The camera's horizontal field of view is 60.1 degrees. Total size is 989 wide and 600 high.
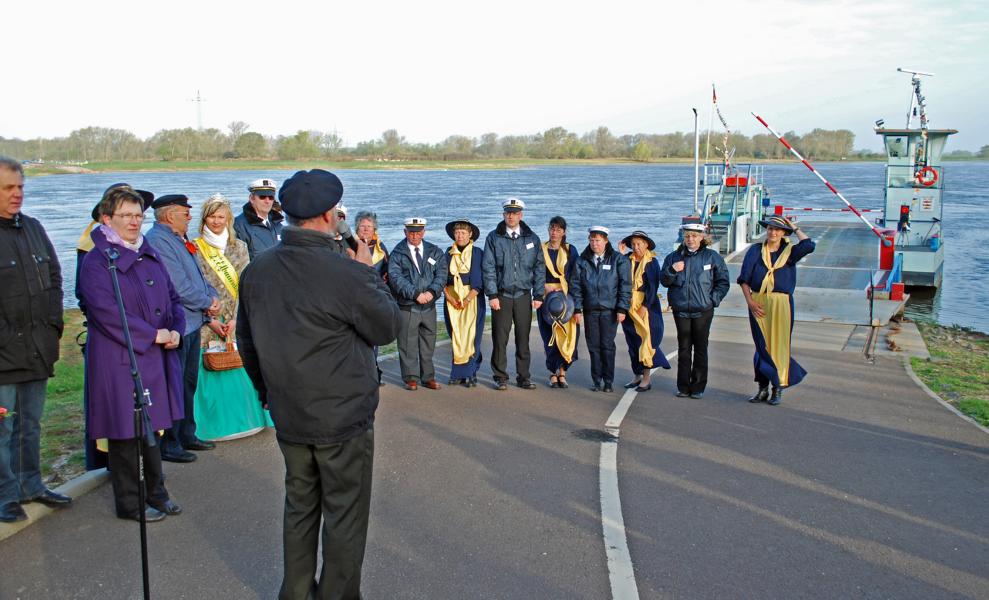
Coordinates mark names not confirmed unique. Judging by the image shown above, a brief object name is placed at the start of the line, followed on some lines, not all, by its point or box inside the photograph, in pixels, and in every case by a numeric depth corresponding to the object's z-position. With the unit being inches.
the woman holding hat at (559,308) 363.6
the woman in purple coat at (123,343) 202.4
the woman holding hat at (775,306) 335.0
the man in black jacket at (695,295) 347.6
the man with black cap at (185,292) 249.4
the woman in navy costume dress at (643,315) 360.5
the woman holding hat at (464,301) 363.9
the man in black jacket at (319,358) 146.9
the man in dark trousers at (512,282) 360.2
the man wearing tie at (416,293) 356.5
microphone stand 181.8
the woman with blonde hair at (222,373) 274.5
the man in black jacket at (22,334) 198.1
